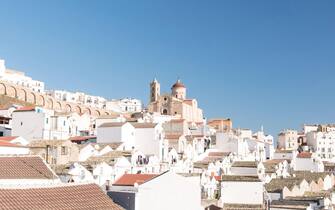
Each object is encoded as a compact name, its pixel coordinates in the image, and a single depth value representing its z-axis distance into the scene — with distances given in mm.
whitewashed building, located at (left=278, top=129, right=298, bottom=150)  108812
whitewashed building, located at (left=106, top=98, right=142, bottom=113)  121625
